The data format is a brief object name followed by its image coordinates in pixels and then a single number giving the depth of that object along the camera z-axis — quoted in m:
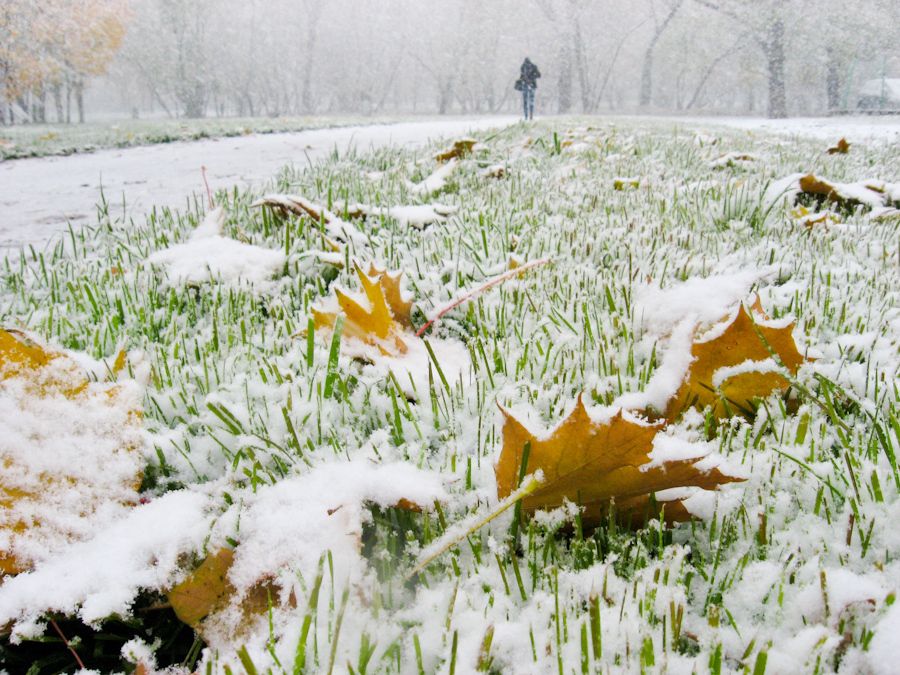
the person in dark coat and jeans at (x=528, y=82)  18.80
